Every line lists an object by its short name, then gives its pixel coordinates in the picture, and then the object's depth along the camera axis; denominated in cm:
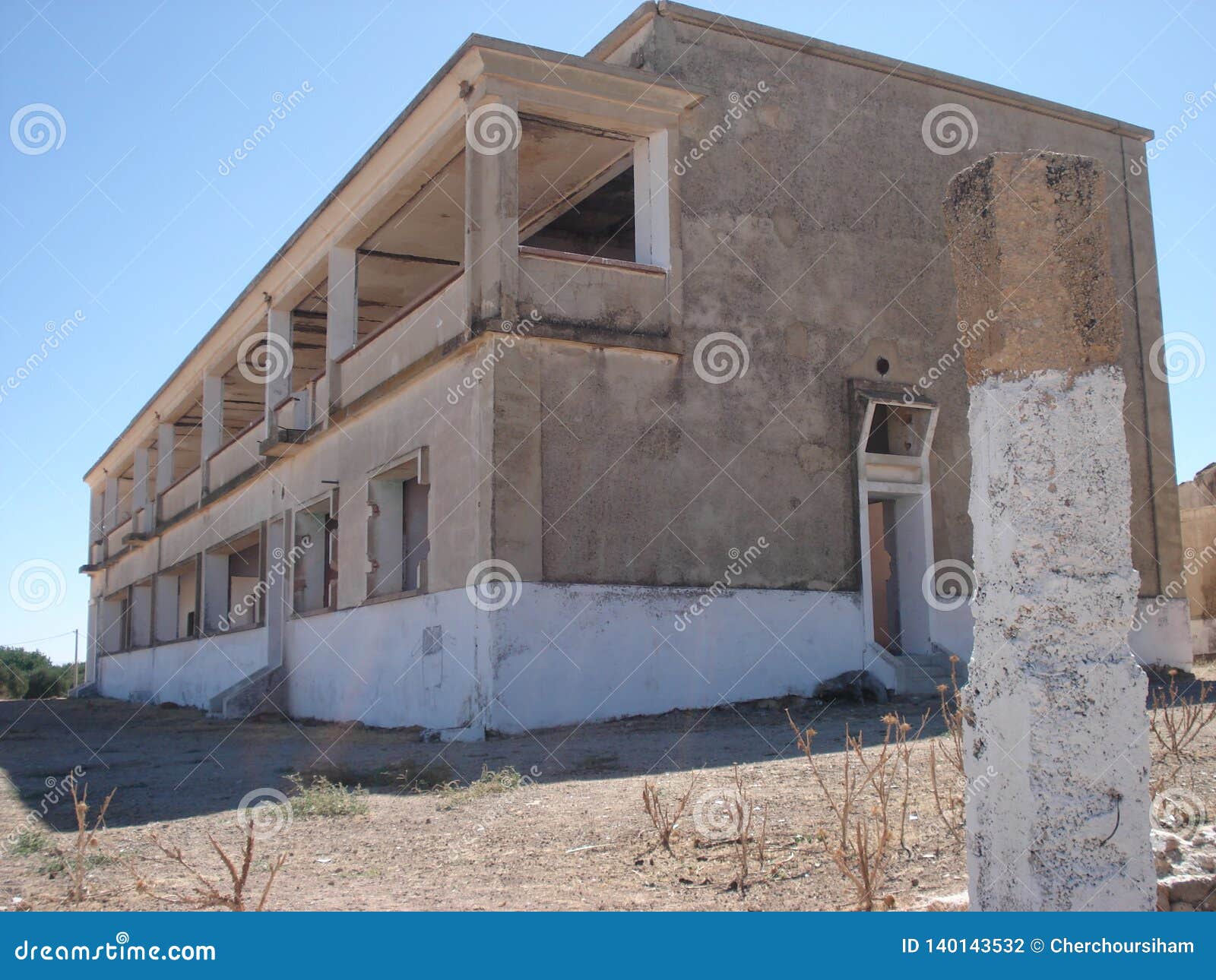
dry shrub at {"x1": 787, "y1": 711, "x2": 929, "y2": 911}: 399
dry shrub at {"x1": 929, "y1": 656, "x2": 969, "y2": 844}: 520
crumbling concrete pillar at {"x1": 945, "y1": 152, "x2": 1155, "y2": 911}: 338
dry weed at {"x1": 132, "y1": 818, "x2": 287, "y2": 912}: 406
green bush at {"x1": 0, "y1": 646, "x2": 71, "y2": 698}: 4247
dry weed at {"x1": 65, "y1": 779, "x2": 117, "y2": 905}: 450
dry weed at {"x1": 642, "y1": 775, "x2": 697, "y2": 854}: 539
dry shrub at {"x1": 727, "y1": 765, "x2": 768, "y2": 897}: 461
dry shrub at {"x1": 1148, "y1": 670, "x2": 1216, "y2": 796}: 611
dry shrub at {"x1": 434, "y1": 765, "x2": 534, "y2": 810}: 741
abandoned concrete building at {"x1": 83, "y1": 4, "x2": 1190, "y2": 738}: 1141
